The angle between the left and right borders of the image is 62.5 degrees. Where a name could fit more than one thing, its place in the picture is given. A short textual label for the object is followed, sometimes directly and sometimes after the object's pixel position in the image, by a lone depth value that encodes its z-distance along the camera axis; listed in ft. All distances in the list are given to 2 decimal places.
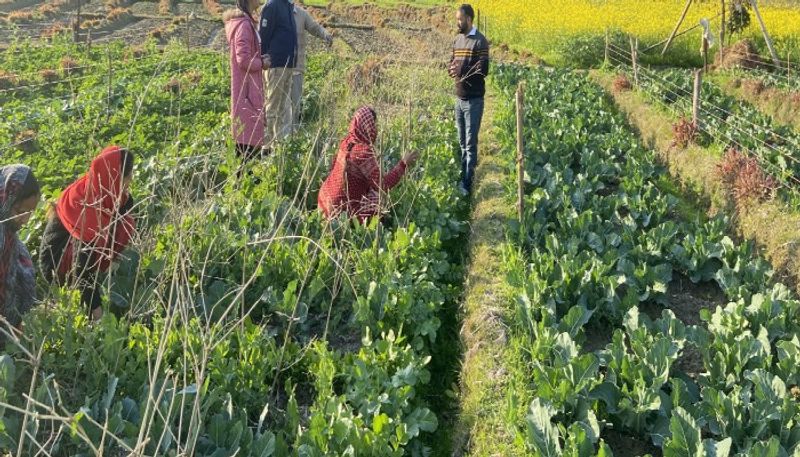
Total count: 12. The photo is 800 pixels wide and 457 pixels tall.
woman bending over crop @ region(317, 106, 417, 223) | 16.35
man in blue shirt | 21.04
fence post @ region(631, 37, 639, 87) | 40.27
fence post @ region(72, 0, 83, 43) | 53.64
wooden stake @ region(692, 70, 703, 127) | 27.50
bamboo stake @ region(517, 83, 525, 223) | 16.52
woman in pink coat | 19.22
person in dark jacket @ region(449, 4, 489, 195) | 21.30
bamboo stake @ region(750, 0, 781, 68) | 47.65
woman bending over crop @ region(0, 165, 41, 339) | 11.14
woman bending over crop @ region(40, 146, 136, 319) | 12.66
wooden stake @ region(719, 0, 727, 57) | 55.49
